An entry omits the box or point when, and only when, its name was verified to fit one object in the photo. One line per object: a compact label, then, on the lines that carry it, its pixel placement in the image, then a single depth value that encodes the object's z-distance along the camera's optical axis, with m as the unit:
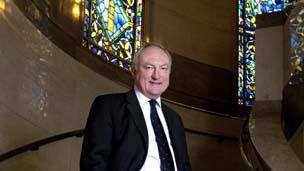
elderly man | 3.65
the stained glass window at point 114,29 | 9.62
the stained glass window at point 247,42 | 12.10
